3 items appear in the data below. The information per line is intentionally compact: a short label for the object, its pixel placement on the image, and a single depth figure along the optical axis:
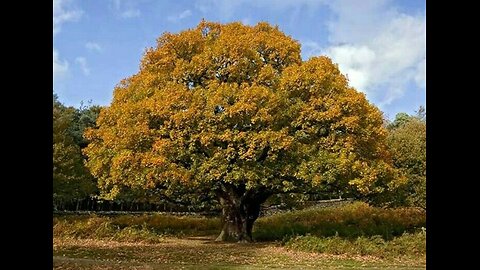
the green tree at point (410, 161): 22.89
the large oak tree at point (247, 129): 19.06
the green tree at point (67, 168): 30.58
